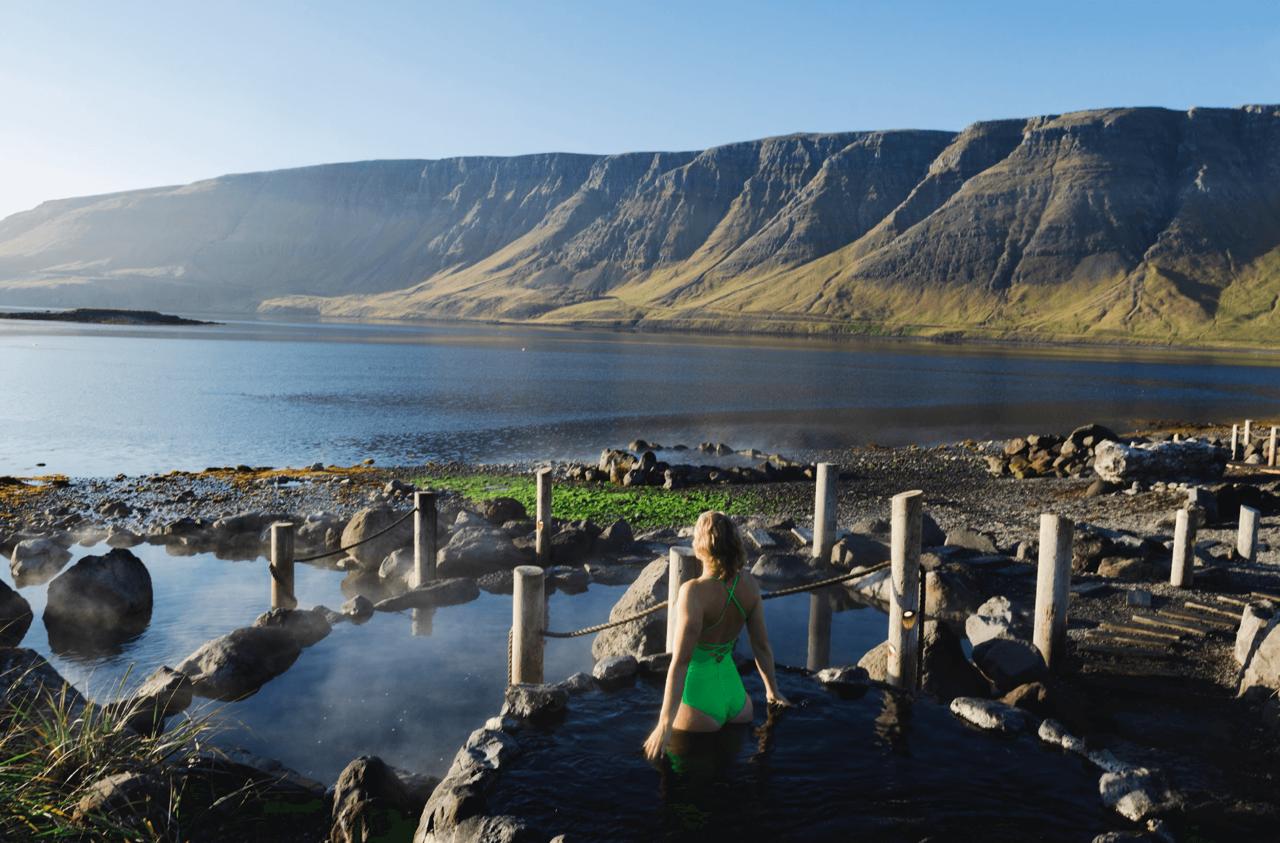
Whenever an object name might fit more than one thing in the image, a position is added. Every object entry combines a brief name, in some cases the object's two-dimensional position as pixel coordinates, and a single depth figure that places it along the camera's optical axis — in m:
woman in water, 7.96
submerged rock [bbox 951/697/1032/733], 9.88
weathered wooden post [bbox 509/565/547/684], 10.72
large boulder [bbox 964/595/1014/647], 13.23
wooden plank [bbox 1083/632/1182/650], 13.72
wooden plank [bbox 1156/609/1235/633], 14.16
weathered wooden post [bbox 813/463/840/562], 19.28
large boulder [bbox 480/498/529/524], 24.03
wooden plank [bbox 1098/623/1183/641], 13.95
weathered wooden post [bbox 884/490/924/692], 11.06
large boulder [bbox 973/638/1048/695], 11.87
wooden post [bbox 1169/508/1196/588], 15.97
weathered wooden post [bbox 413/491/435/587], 16.83
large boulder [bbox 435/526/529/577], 19.30
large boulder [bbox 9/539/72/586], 19.86
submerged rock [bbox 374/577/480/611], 17.14
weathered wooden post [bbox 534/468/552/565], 19.62
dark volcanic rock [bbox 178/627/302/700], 12.77
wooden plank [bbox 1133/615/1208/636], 14.05
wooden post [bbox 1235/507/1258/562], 18.28
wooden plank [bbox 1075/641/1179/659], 13.38
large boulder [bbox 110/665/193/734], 11.18
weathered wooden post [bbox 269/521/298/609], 15.87
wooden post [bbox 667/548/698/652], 10.71
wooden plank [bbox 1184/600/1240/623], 14.48
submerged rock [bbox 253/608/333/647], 14.92
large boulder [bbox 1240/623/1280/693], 11.38
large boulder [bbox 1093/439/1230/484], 30.44
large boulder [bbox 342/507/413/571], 20.33
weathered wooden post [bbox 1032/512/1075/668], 12.34
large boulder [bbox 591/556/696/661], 13.28
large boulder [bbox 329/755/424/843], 8.51
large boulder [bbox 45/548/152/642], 15.70
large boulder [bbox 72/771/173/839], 6.94
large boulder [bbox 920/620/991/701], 11.96
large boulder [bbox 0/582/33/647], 14.18
